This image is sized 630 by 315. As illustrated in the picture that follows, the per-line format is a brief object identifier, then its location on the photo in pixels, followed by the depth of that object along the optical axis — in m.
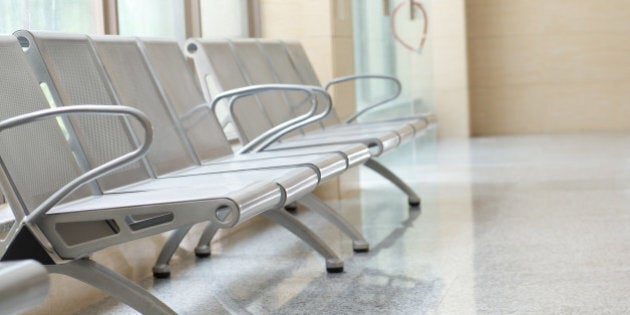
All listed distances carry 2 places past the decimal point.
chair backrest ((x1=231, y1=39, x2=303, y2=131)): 5.57
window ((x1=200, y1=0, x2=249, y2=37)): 6.56
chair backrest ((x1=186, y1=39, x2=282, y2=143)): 5.09
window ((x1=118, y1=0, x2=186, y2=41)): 5.39
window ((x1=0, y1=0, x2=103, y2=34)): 4.31
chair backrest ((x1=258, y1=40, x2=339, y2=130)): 6.03
